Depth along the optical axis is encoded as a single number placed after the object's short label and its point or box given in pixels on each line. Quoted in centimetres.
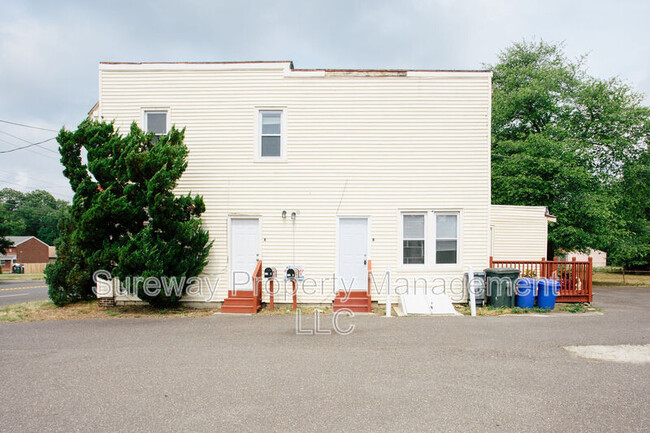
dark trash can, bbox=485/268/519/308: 1091
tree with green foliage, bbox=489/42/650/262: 2269
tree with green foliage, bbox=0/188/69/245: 8825
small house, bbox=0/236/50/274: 6606
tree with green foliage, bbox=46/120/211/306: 995
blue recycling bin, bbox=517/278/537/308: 1095
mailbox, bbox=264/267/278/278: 1112
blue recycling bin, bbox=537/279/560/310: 1091
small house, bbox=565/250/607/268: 5912
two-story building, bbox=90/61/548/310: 1151
